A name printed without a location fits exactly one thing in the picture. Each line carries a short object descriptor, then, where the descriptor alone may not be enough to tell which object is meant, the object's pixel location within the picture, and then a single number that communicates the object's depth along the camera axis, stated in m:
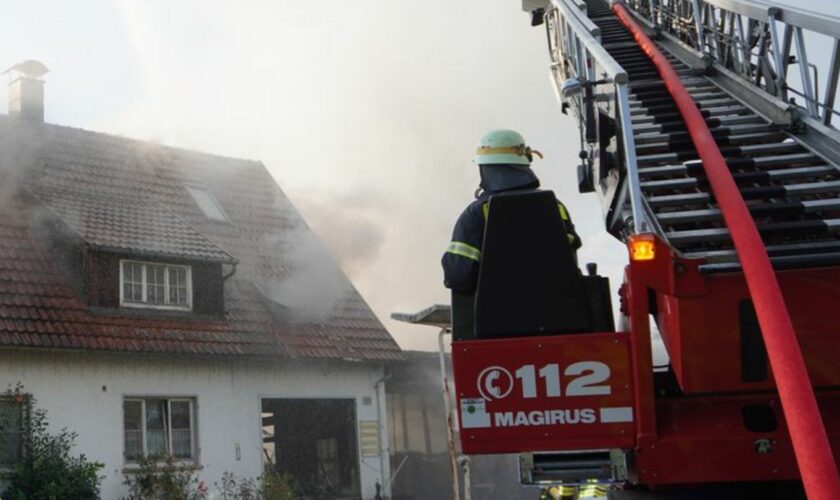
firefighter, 4.45
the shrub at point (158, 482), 14.27
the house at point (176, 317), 14.37
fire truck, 3.83
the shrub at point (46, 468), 12.90
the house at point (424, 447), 18.59
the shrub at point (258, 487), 15.05
